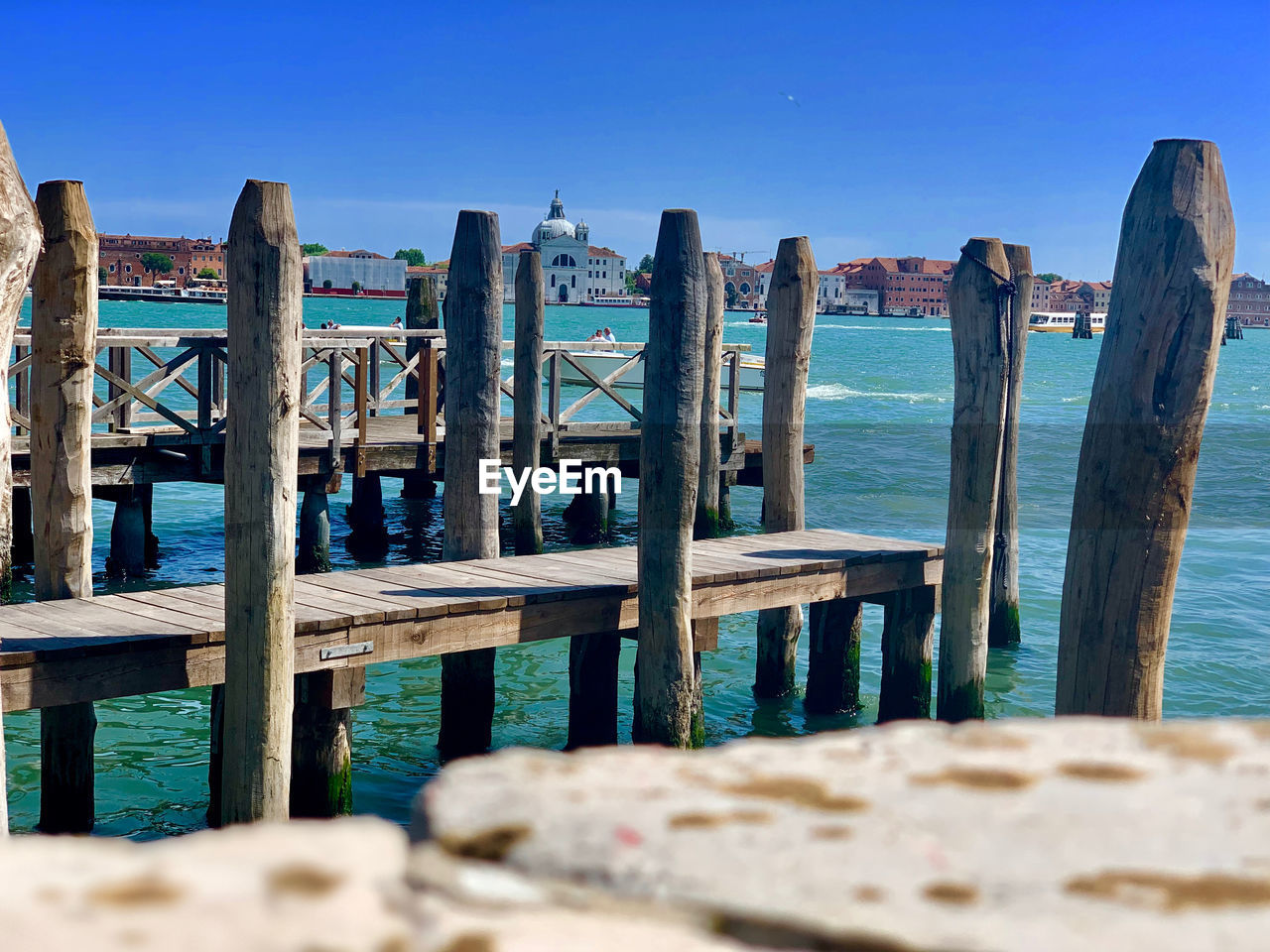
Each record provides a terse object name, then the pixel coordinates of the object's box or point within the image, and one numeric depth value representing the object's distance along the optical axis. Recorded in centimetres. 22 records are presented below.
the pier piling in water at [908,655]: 845
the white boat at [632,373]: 3504
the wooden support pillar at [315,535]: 1211
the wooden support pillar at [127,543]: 1169
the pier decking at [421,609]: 559
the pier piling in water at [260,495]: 541
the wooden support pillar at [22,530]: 1230
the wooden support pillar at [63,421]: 609
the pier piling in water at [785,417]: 899
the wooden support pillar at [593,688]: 781
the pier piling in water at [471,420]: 776
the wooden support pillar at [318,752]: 622
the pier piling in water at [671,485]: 704
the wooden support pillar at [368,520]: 1417
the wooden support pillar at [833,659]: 888
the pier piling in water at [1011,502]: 928
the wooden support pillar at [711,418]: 1175
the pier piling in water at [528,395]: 1167
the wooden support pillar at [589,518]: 1449
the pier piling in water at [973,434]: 729
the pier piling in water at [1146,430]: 450
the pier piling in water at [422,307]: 1580
